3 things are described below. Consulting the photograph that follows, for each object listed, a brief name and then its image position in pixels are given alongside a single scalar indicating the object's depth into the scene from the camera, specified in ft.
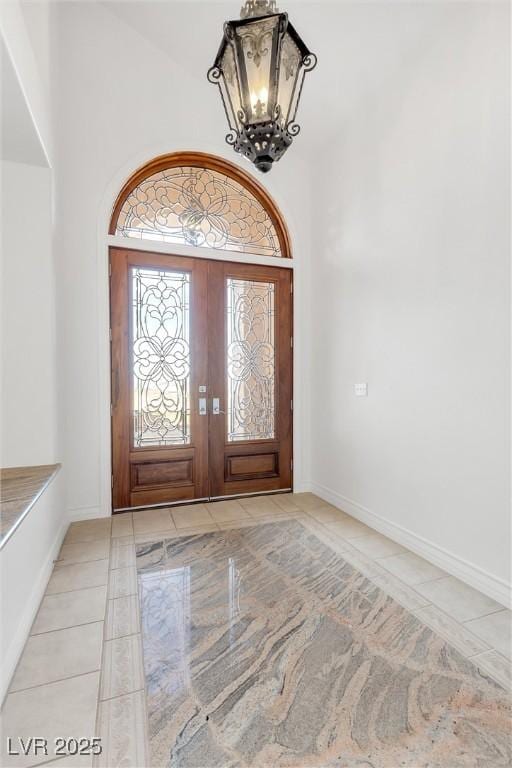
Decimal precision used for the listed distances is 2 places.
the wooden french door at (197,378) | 11.59
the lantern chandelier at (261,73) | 5.12
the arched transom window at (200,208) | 11.77
